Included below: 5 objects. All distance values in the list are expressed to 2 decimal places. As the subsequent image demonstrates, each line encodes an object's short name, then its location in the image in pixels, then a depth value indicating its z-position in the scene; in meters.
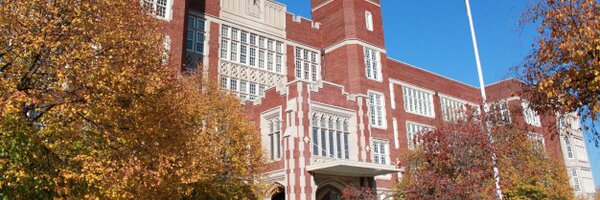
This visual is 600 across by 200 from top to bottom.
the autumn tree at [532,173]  24.53
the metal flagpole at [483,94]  17.14
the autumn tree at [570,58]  9.40
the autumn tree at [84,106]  10.94
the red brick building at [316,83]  27.02
